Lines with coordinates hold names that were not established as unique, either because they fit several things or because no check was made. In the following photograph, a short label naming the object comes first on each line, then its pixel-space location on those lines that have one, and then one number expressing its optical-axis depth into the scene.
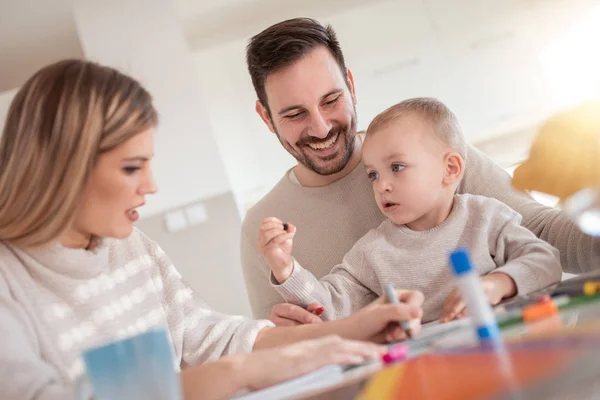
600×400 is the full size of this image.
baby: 1.42
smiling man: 1.82
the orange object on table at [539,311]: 0.89
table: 0.56
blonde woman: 1.13
